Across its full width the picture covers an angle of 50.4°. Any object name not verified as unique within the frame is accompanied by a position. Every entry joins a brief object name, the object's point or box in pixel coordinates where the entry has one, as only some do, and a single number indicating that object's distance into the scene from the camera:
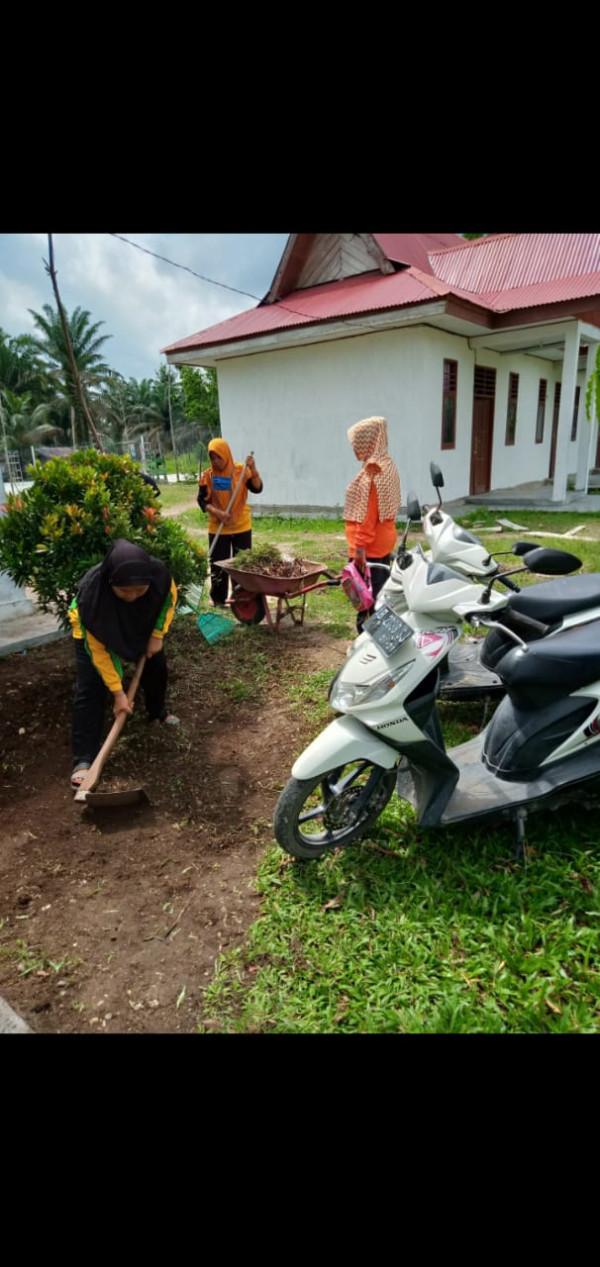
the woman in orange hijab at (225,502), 5.93
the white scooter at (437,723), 2.45
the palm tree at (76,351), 36.12
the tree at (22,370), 37.78
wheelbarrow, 5.19
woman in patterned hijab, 4.41
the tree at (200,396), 26.67
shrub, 3.88
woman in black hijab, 3.24
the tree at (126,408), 39.50
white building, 11.09
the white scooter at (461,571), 2.55
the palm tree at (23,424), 35.97
